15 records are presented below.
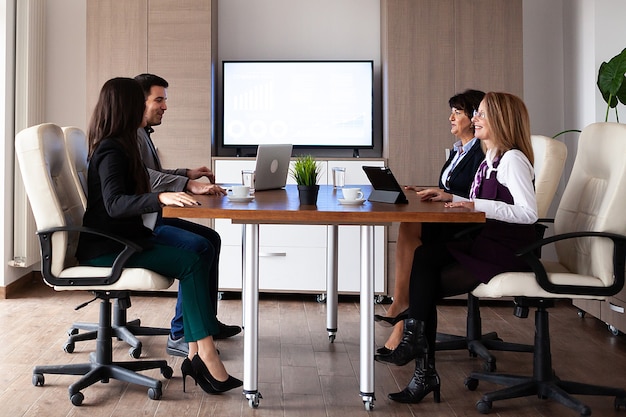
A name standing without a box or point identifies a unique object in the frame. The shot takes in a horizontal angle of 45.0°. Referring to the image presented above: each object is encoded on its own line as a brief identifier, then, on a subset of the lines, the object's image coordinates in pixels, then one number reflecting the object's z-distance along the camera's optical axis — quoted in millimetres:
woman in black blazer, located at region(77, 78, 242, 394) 3092
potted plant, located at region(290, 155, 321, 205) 2973
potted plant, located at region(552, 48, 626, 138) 4582
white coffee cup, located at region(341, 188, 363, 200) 2975
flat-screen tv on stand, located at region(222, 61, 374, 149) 5465
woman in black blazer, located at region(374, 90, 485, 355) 3826
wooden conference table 2688
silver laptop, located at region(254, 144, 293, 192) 3565
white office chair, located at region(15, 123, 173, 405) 3090
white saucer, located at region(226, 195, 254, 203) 3033
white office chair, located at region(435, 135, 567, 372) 3619
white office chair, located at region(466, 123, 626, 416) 2949
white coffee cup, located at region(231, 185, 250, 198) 3021
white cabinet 5215
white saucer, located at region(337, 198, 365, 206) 2979
